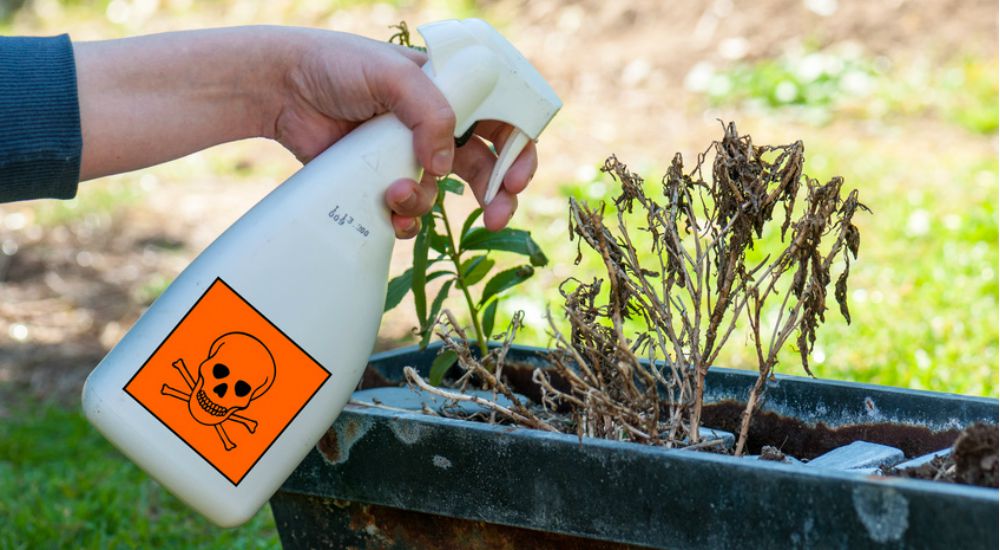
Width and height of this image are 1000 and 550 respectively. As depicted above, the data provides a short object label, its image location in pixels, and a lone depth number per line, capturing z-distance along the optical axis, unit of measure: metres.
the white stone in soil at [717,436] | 1.06
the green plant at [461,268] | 1.17
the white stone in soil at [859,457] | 1.03
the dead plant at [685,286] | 1.02
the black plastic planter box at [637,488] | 0.93
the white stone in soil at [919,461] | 1.02
